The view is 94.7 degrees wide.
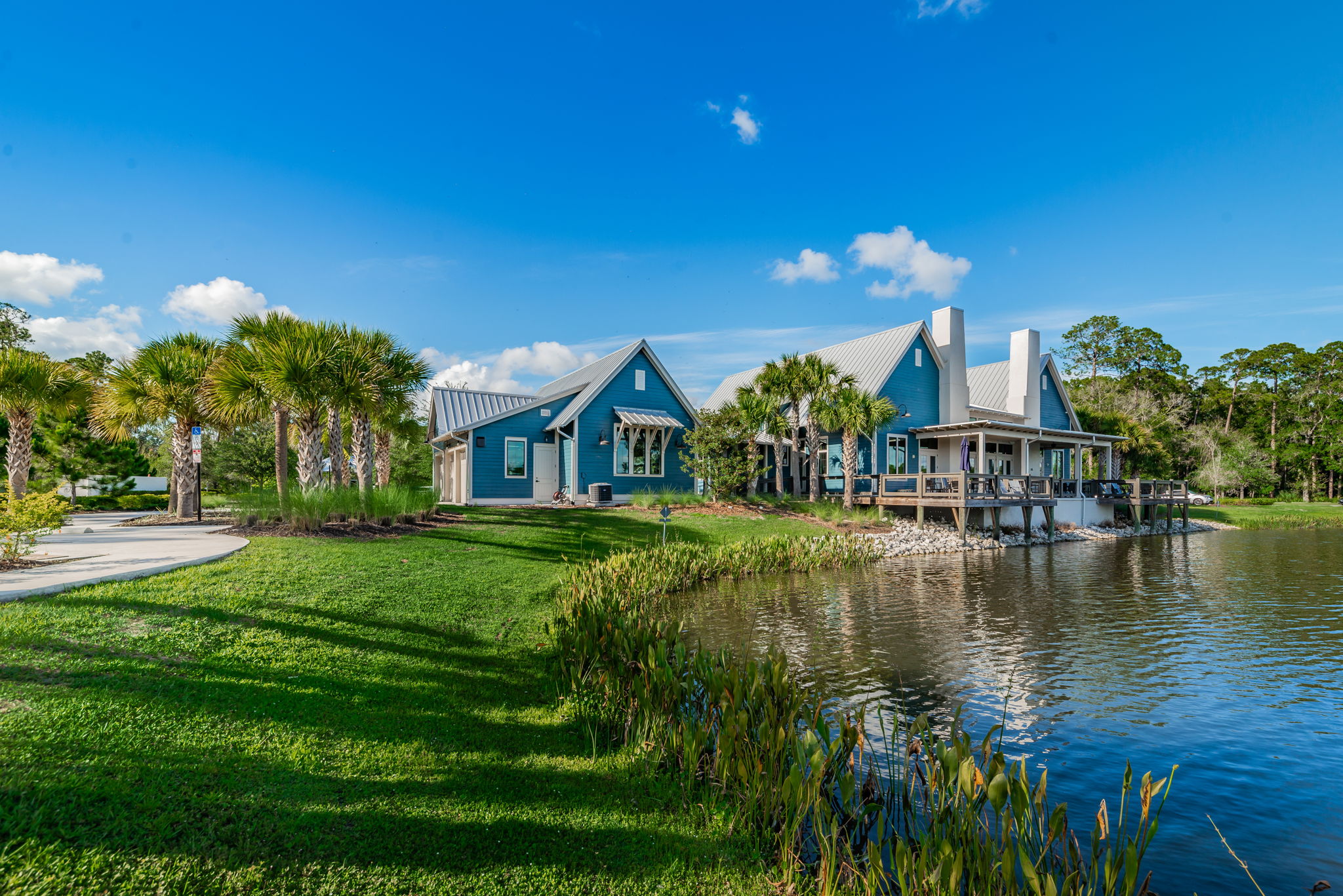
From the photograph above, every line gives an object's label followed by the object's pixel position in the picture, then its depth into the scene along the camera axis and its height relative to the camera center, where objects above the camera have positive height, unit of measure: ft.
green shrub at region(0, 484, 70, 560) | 26.00 -1.70
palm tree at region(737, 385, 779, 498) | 79.05 +8.07
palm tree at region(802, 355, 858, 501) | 78.79 +11.03
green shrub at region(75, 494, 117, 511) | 86.43 -3.15
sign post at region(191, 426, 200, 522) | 53.11 +3.13
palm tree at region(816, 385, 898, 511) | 77.25 +7.27
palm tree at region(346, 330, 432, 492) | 53.32 +8.68
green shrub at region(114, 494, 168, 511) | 88.48 -3.37
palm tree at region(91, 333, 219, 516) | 59.47 +8.49
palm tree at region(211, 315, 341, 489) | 45.70 +7.94
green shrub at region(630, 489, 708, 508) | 72.89 -2.85
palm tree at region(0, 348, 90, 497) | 53.62 +7.75
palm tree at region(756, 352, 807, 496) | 78.54 +11.95
